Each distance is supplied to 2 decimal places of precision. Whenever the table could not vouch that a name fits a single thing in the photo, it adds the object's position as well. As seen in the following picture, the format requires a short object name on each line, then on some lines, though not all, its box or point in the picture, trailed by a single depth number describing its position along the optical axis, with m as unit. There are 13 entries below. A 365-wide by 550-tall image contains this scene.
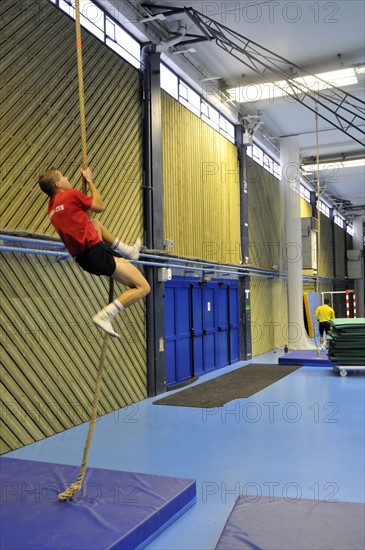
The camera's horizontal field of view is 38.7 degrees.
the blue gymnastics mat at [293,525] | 3.51
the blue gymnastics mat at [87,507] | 3.56
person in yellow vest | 14.33
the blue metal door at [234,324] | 13.91
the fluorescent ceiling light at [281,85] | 11.43
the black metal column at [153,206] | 9.45
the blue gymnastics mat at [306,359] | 12.73
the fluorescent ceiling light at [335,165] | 18.03
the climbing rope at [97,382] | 3.52
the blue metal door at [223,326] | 13.15
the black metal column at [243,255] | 14.52
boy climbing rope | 3.52
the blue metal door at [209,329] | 12.22
